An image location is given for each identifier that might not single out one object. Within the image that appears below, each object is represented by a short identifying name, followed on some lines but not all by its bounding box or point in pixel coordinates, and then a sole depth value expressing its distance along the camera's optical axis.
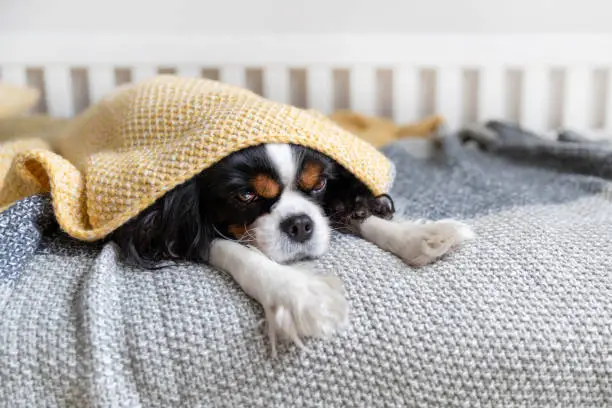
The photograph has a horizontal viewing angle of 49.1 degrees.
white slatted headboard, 1.82
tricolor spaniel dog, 1.01
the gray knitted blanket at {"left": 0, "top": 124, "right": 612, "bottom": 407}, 0.84
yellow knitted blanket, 1.00
